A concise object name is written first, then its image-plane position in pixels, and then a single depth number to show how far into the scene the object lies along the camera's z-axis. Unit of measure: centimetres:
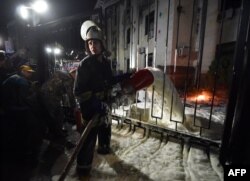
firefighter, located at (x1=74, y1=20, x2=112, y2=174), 271
